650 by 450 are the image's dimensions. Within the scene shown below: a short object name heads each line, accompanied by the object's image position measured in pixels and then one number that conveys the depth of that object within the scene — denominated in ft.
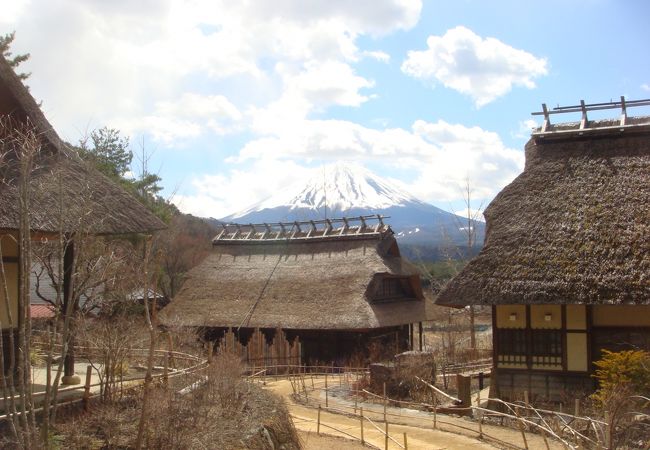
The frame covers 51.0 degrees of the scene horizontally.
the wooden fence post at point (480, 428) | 40.40
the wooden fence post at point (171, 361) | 41.09
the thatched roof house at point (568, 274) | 46.21
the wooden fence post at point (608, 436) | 24.58
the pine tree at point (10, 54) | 78.38
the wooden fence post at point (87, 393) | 30.53
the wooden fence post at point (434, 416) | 43.58
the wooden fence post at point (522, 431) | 34.78
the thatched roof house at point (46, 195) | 33.14
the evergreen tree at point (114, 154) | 104.88
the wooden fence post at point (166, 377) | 31.60
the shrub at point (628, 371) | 39.42
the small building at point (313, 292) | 80.89
